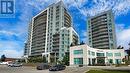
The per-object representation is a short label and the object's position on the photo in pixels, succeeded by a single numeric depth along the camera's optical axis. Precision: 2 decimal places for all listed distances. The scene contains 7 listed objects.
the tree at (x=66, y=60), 41.51
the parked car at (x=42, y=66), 21.71
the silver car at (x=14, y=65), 27.63
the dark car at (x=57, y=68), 19.93
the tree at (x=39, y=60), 47.71
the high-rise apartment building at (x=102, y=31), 66.59
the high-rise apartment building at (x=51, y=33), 59.12
